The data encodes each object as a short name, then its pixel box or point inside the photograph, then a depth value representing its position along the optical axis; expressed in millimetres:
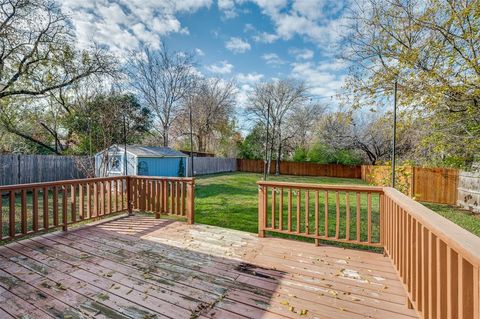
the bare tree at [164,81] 18391
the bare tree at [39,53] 7766
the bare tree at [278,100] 20417
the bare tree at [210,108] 20969
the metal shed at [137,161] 9930
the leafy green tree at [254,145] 21422
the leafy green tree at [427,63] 4551
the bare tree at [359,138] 16578
